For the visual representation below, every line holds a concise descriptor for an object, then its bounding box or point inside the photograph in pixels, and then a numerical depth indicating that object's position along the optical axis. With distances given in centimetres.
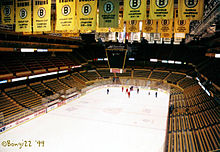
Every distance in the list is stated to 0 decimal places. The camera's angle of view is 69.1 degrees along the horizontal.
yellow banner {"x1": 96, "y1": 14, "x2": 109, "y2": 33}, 1393
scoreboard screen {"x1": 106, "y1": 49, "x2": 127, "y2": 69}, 2969
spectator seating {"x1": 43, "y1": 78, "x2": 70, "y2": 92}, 2294
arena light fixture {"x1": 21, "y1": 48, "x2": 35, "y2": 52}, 2260
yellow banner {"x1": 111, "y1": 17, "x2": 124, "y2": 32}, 1312
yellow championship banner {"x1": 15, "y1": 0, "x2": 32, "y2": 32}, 995
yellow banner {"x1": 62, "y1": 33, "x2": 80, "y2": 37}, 1725
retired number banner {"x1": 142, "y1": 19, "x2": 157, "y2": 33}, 1227
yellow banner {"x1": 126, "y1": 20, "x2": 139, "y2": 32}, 1239
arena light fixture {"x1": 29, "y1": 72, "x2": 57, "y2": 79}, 2123
